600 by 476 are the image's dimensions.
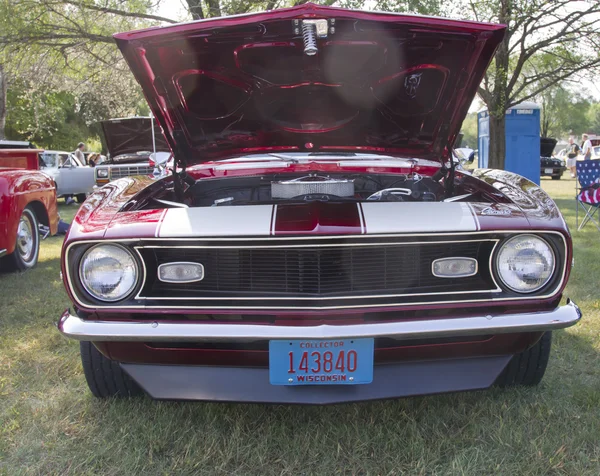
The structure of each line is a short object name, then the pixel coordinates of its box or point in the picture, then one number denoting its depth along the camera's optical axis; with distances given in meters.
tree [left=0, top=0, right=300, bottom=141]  8.12
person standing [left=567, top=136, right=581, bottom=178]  15.62
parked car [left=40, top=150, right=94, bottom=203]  10.66
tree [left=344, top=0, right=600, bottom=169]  7.41
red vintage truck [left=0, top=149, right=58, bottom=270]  3.90
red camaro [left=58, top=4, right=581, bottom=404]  1.65
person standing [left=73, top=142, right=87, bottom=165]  13.66
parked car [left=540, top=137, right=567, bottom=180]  17.94
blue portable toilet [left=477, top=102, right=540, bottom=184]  10.78
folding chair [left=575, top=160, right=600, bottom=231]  5.30
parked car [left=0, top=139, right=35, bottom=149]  5.01
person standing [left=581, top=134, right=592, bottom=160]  11.53
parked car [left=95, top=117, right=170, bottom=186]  9.33
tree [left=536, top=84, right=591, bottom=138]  33.19
